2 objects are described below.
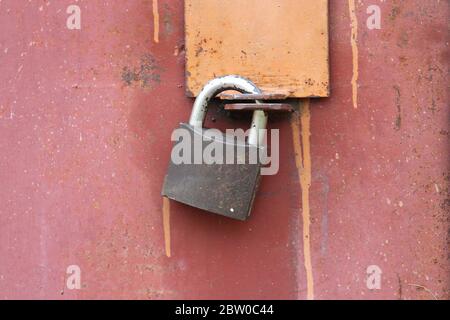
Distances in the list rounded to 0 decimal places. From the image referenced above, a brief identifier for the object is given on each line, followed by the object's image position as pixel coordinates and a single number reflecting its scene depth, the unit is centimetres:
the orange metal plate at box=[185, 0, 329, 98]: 112
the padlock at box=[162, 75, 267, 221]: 109
